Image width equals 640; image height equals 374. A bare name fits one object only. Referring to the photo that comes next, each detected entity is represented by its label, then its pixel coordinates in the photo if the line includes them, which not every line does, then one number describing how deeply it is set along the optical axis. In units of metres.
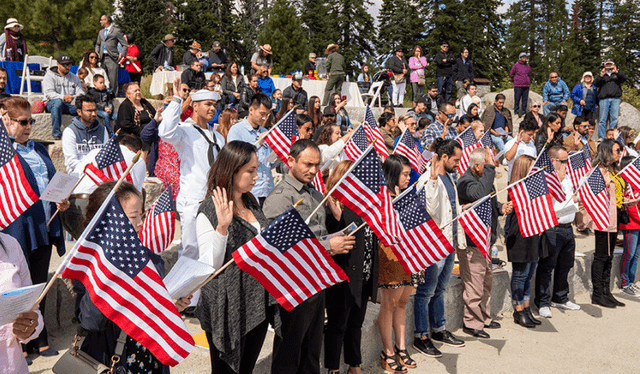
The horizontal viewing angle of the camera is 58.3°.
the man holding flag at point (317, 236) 4.09
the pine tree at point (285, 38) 32.78
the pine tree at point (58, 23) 31.66
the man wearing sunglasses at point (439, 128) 10.69
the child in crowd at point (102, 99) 10.78
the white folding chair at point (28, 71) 12.87
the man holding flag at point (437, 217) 6.24
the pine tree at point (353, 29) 41.28
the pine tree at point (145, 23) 33.62
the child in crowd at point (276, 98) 14.33
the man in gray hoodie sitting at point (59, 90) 10.73
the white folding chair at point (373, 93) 19.52
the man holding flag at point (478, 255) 6.70
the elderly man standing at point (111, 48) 13.73
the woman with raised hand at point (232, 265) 3.54
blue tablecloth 12.75
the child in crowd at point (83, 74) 11.90
